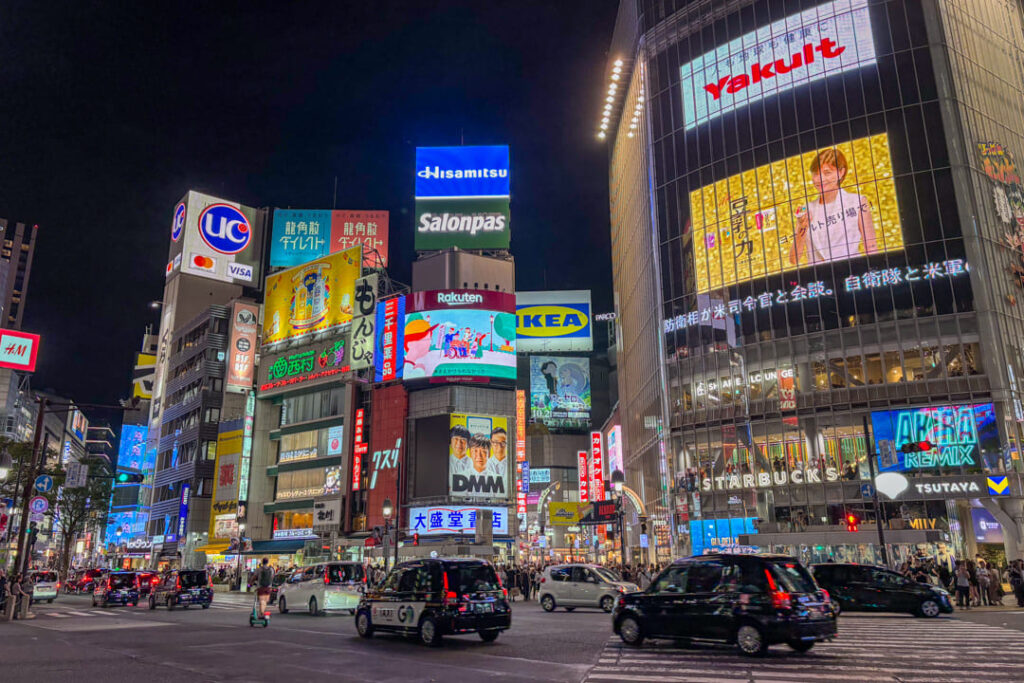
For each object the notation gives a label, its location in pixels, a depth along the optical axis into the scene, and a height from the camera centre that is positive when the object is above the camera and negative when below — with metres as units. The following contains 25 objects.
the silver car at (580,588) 26.00 -1.22
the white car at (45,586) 39.06 -1.47
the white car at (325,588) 26.41 -1.17
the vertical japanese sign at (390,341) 66.00 +18.58
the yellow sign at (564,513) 59.44 +3.08
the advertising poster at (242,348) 76.56 +20.97
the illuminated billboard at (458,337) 63.75 +18.15
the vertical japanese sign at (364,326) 67.31 +20.13
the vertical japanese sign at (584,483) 75.75 +6.85
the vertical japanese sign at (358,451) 64.19 +8.70
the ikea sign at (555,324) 99.06 +29.57
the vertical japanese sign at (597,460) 69.80 +8.45
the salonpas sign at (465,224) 72.00 +30.97
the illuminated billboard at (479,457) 62.41 +7.94
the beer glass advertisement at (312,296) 69.69 +24.39
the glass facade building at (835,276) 41.59 +16.82
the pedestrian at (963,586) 24.88 -1.21
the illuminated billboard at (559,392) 98.00 +20.55
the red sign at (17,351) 44.19 +12.16
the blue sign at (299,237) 87.00 +36.26
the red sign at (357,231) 89.62 +37.88
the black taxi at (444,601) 15.91 -1.02
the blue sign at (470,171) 72.00 +35.83
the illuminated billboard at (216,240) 97.69 +41.16
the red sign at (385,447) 62.75 +8.95
